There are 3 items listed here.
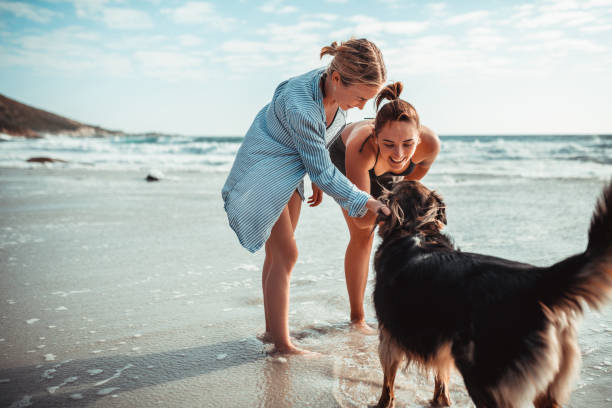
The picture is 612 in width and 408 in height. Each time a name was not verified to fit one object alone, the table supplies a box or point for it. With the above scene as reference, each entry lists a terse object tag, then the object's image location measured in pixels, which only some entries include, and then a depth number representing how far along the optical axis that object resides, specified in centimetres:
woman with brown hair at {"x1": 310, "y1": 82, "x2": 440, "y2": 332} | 280
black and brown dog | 161
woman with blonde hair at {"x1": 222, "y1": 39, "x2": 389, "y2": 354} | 249
